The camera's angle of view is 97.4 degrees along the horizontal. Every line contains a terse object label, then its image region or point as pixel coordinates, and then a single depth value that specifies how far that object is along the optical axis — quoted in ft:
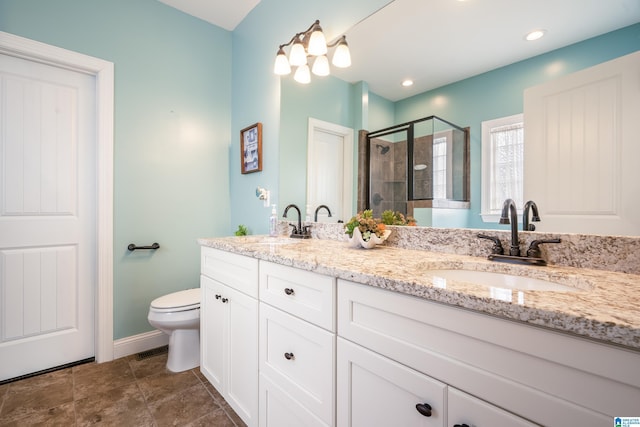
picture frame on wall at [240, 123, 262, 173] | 7.07
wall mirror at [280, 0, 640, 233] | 3.18
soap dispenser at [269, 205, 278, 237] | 6.23
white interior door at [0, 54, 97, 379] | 5.81
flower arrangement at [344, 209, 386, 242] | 4.36
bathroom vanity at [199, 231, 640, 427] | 1.52
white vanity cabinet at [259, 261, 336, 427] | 2.94
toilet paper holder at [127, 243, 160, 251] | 6.85
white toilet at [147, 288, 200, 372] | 5.83
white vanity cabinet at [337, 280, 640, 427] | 1.48
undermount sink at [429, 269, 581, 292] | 2.65
